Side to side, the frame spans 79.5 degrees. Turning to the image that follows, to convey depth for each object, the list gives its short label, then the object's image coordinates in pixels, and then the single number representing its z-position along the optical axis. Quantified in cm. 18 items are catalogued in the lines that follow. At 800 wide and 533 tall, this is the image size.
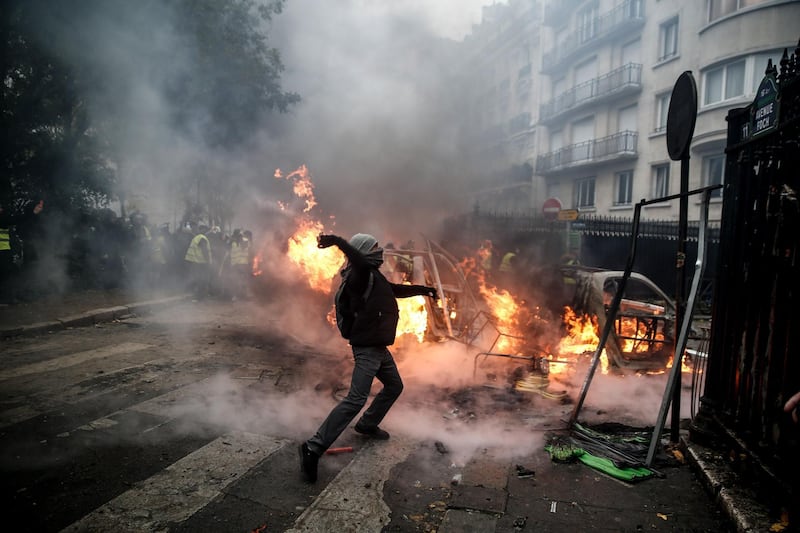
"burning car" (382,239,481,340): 630
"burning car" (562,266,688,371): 585
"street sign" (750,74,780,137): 289
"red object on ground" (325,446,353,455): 362
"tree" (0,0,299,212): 892
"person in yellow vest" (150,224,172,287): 1212
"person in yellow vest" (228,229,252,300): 1223
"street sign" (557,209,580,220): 1075
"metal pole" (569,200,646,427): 387
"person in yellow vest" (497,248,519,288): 1301
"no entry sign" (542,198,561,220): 1253
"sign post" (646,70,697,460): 345
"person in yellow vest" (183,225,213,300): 1140
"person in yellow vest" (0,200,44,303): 880
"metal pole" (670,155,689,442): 356
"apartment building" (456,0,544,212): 2395
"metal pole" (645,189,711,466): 328
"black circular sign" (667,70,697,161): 351
